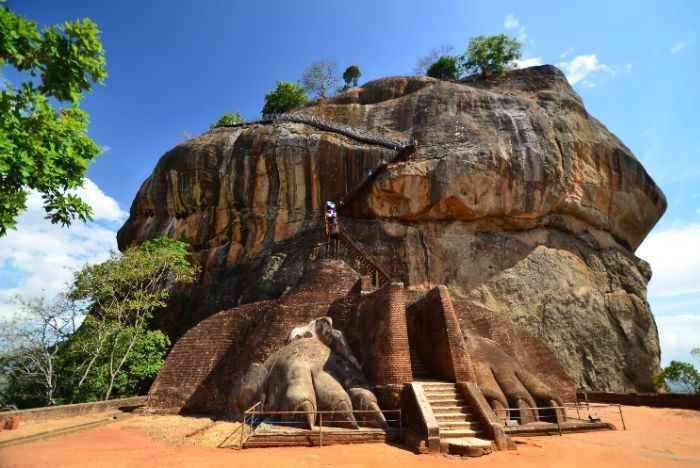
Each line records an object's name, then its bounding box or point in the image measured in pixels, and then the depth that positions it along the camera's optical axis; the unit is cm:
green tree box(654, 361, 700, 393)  1588
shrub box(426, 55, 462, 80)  3644
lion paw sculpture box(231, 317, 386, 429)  808
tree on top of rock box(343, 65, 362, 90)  4262
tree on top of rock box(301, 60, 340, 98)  4044
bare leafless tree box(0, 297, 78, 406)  1333
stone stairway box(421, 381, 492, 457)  675
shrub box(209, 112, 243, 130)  3713
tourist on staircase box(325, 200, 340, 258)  1858
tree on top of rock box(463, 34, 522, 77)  3062
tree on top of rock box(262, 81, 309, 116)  3806
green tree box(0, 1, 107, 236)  525
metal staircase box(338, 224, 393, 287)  1644
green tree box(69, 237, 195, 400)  1467
